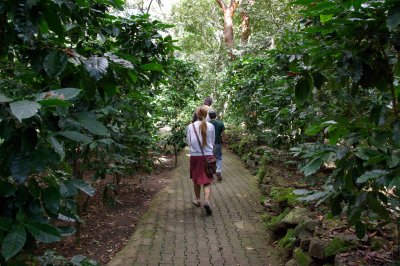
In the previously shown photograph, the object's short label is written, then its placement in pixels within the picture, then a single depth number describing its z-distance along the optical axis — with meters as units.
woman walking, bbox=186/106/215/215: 5.96
